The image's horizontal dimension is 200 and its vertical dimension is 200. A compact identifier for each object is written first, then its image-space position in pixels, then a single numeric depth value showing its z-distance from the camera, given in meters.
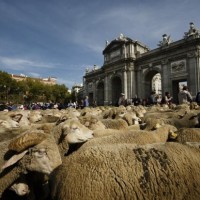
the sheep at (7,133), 3.08
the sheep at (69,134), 2.41
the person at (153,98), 10.65
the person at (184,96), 7.98
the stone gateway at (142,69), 18.02
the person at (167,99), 10.03
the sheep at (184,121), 3.66
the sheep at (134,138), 2.36
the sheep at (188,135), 2.52
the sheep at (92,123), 3.48
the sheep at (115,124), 4.00
